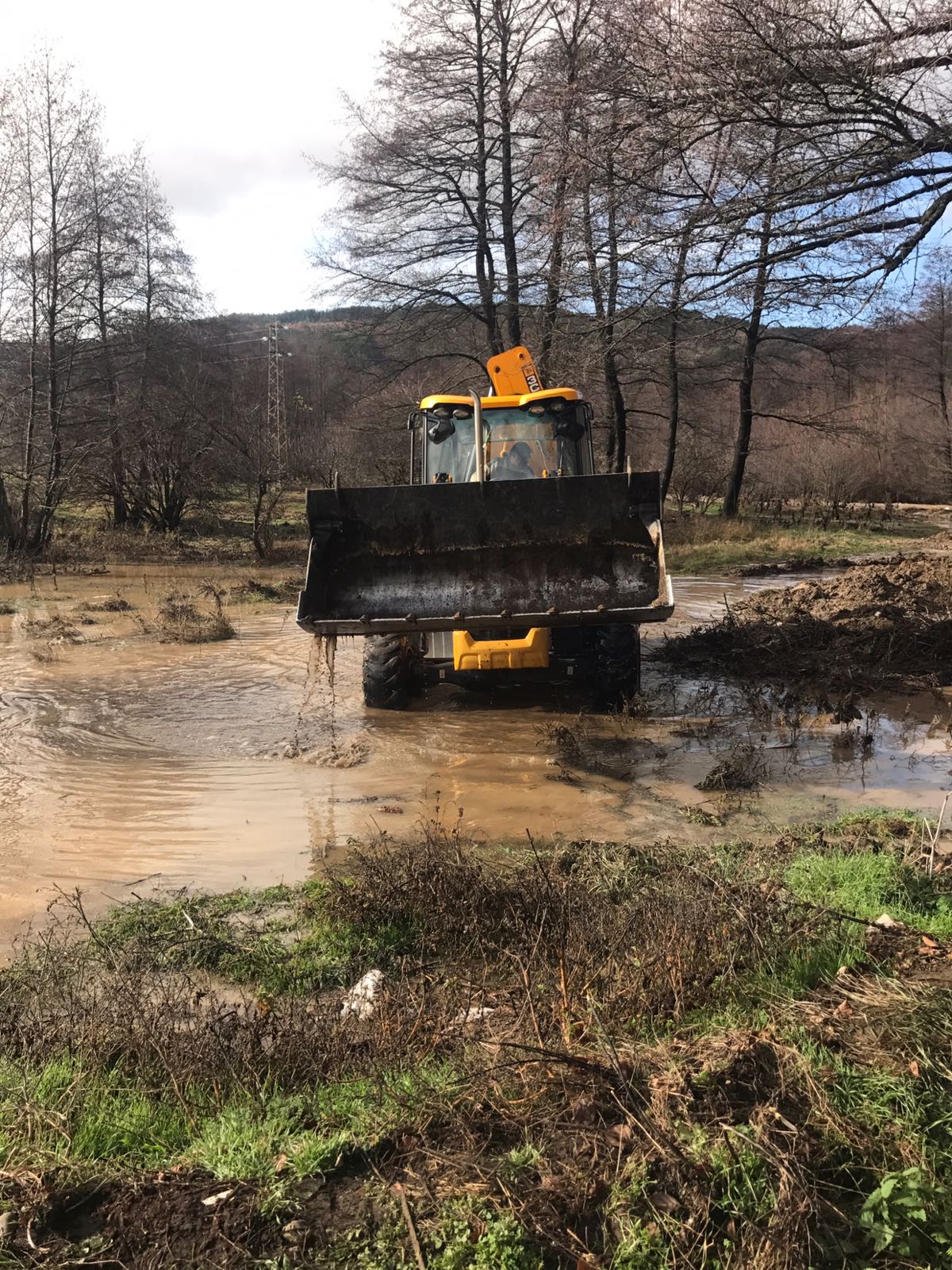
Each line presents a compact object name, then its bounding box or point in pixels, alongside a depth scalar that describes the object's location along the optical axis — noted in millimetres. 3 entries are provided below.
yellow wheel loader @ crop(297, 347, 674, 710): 7234
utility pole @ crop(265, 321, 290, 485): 19891
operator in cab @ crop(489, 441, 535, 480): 8461
